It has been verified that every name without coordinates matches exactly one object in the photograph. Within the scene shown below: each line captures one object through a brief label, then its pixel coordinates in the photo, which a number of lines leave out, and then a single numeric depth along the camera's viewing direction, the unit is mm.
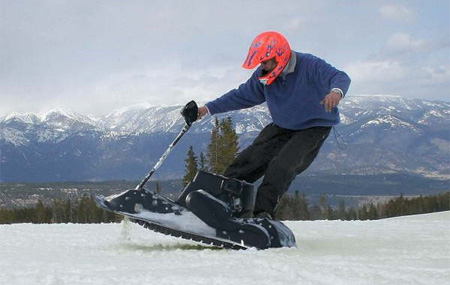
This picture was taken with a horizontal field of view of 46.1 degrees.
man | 4992
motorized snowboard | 4320
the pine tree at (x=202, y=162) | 48984
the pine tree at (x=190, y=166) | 48000
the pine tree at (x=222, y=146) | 45219
